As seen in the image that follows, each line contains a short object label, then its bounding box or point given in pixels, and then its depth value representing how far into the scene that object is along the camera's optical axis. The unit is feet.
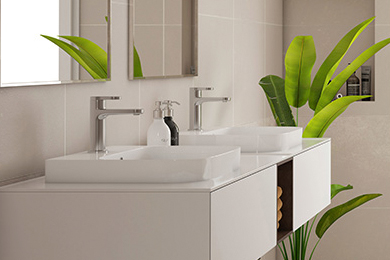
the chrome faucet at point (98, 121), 7.05
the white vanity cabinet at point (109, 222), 5.69
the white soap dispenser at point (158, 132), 7.88
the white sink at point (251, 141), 8.49
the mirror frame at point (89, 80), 6.21
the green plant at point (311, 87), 11.50
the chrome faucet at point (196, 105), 9.73
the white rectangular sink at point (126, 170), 5.99
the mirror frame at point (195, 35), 10.22
